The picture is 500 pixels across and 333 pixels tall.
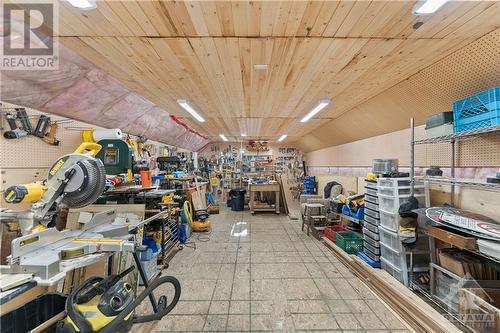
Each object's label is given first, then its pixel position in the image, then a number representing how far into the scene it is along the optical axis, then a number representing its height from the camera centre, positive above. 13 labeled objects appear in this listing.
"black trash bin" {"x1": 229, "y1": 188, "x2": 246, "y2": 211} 7.34 -1.12
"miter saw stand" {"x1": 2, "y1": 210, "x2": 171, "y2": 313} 1.18 -0.53
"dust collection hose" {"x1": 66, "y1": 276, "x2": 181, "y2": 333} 1.29 -0.94
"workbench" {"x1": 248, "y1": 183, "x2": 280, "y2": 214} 6.82 -0.78
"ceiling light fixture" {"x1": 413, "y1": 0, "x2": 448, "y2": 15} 1.54 +1.21
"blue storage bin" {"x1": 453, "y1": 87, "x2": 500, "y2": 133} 1.86 +0.54
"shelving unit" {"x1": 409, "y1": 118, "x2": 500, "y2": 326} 2.05 -0.23
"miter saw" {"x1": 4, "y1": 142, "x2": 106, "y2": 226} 1.49 -0.15
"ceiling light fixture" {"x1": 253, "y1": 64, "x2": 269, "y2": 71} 2.53 +1.22
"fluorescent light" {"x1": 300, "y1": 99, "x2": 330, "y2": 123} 3.93 +1.21
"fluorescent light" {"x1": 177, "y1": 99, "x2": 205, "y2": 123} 3.79 +1.19
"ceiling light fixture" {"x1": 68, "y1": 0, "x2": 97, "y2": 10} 1.53 +1.19
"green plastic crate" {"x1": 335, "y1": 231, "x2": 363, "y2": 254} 3.60 -1.32
